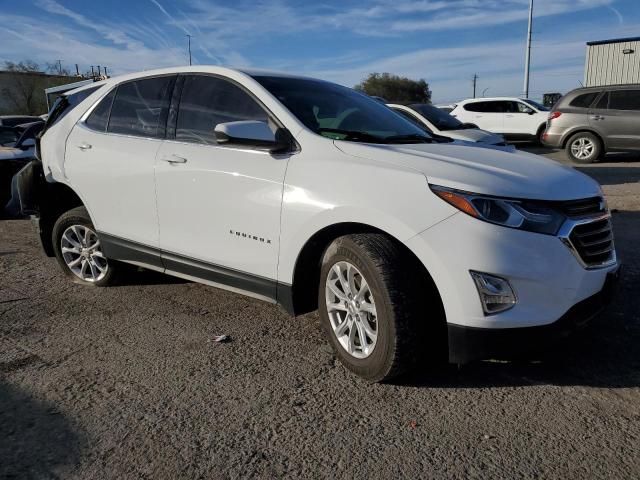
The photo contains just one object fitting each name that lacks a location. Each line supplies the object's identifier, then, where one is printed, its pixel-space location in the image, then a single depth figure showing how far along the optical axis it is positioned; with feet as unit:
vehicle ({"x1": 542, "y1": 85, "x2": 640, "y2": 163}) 42.52
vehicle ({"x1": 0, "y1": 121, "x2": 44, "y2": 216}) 26.63
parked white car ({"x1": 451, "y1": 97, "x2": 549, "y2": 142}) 58.90
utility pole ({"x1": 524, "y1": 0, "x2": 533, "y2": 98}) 94.59
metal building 79.71
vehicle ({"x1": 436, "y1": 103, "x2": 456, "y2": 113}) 69.28
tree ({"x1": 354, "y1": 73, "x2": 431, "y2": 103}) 181.37
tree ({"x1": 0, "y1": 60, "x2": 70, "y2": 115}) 184.24
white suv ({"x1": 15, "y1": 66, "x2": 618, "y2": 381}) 8.63
